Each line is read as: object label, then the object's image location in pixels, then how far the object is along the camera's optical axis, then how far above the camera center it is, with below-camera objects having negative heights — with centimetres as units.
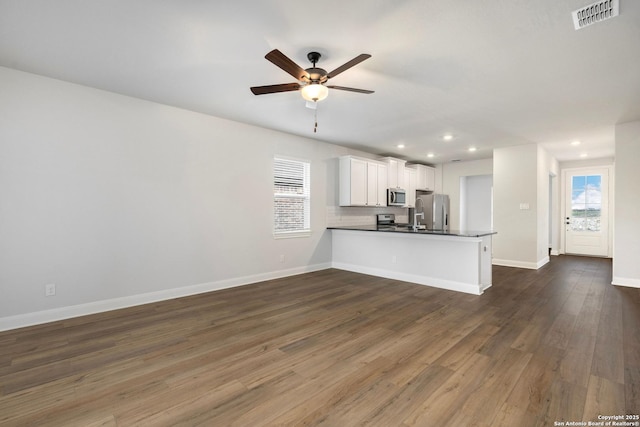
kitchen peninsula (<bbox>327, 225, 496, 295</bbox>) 445 -76
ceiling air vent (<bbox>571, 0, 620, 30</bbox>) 205 +140
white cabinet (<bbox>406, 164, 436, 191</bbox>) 810 +95
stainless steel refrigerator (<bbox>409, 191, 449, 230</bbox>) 805 +3
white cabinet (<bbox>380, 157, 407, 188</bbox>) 717 +96
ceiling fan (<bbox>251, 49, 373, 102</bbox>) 253 +116
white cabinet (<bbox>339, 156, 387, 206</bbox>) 625 +63
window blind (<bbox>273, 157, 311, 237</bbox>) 546 +24
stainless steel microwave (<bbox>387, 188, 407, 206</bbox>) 714 +34
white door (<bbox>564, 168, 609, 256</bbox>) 763 -2
